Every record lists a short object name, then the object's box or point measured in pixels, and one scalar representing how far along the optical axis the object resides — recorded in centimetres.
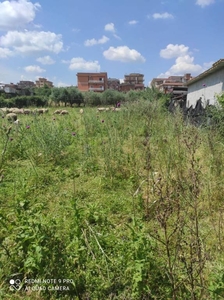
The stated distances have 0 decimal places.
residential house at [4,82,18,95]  5419
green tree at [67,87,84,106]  3036
